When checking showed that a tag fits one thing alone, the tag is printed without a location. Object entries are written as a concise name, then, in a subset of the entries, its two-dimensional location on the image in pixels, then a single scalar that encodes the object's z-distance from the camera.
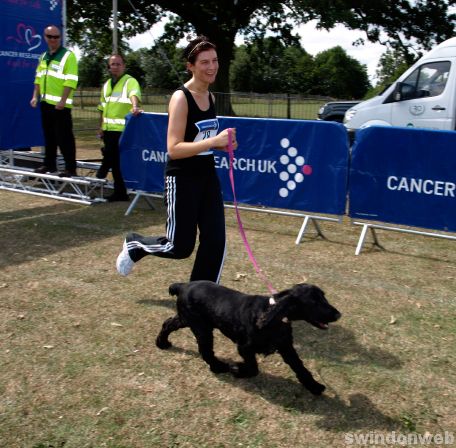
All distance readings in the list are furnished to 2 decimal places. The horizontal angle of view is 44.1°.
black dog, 3.07
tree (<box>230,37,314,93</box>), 52.62
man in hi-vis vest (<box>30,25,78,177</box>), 8.23
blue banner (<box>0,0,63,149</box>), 9.55
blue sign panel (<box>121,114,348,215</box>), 6.47
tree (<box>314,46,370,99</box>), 53.33
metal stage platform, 8.56
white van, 10.02
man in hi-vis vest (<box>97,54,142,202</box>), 8.09
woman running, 3.64
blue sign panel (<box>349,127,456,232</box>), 5.89
